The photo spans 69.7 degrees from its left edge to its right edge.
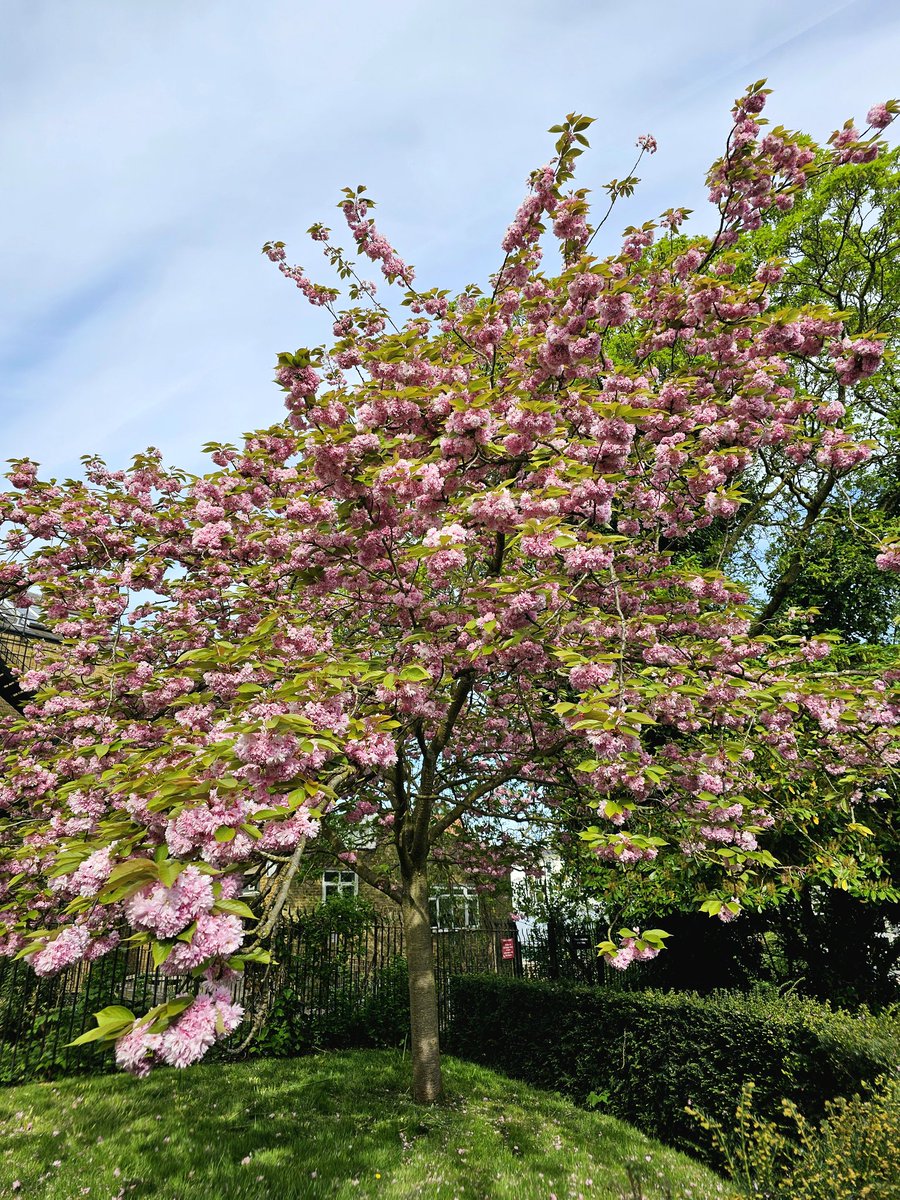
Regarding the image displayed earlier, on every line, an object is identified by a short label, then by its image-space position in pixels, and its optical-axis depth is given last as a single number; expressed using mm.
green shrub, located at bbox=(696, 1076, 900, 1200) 3240
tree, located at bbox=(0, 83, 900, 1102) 2721
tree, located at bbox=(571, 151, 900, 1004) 9945
